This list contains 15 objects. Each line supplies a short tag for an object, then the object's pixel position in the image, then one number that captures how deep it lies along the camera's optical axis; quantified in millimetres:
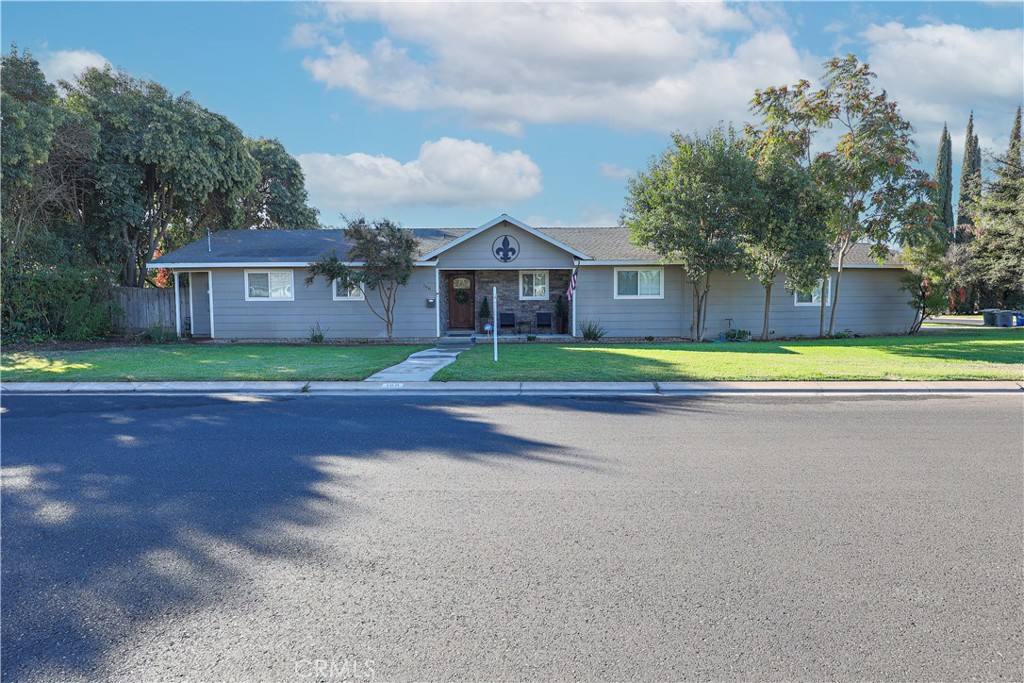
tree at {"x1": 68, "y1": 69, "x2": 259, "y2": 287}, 22719
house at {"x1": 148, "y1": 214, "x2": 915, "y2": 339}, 21031
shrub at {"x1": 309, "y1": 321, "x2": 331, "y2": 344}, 20625
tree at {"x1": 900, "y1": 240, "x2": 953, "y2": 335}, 21734
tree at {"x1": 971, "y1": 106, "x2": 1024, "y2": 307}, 22953
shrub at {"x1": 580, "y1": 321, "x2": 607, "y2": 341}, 21016
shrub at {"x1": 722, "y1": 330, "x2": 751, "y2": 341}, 21562
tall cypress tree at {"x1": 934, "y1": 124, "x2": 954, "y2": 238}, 40281
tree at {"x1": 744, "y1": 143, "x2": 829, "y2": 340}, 18453
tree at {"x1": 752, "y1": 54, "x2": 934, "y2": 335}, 19234
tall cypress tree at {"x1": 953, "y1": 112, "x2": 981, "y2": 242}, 36644
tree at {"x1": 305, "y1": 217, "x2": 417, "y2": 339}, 18656
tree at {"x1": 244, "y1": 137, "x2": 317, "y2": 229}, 32531
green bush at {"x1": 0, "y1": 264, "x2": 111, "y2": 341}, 18234
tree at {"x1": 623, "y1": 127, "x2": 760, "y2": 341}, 18620
